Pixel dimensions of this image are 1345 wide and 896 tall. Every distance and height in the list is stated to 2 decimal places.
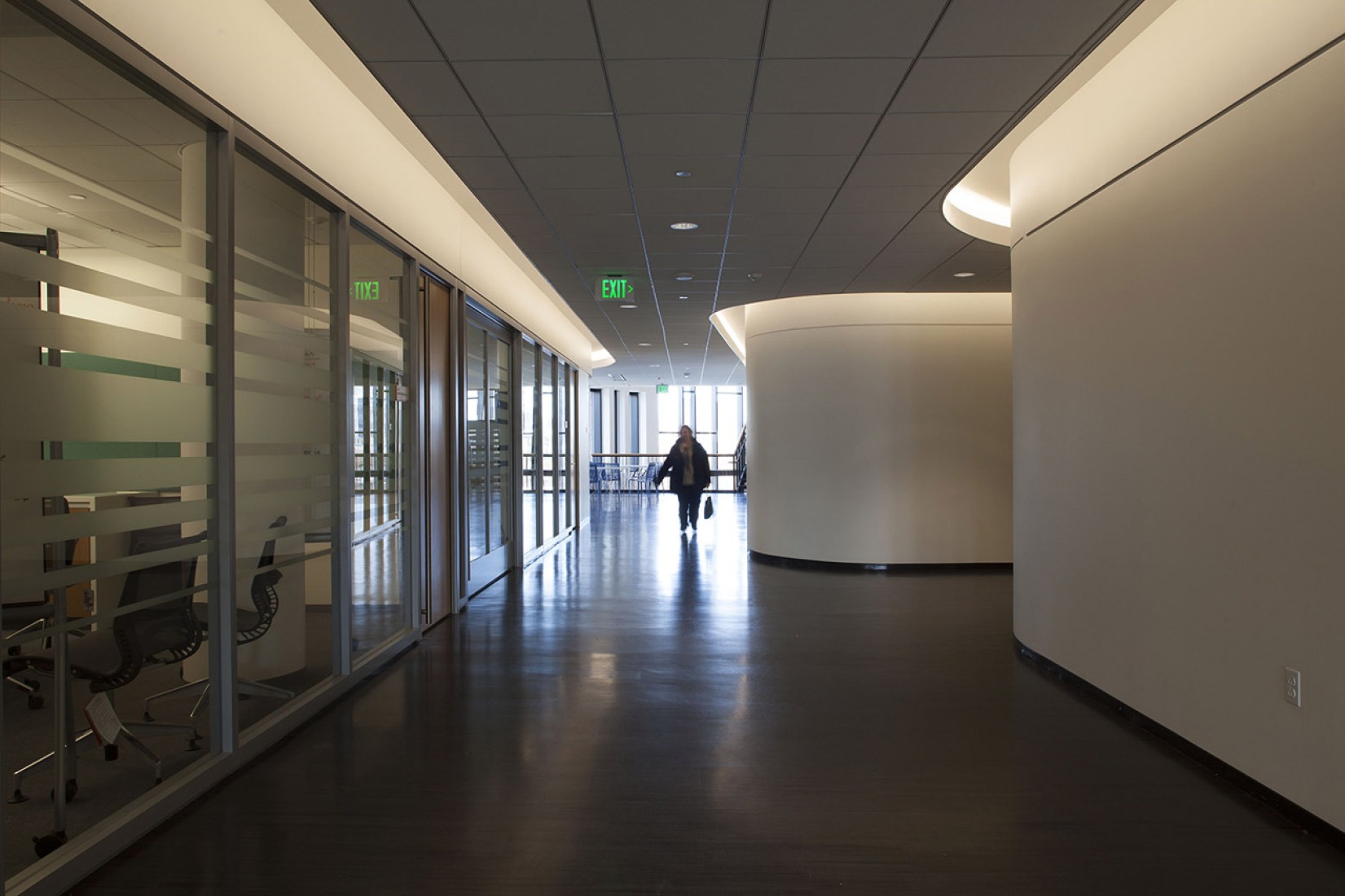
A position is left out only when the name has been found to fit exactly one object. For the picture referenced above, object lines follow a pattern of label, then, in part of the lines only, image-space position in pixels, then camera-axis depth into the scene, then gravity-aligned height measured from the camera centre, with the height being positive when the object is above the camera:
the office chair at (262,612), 3.99 -0.69
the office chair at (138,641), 3.07 -0.64
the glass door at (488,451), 8.01 +0.09
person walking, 13.64 -0.18
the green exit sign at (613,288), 8.84 +1.73
